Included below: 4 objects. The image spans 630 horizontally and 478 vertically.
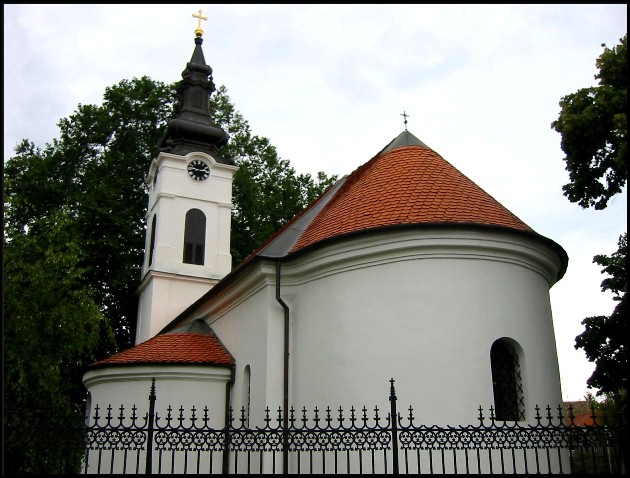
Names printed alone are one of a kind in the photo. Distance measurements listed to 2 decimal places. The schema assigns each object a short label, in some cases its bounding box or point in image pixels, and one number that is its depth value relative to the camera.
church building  10.94
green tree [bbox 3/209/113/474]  11.02
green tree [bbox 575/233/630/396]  11.09
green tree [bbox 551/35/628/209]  9.65
